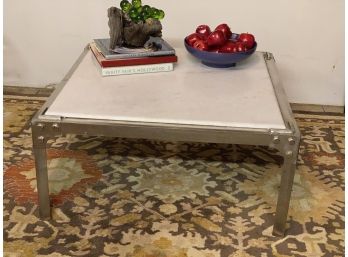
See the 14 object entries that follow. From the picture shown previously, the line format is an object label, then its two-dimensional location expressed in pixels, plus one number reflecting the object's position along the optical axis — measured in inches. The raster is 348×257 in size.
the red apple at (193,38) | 76.7
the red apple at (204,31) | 77.9
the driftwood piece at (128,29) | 71.0
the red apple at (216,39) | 73.8
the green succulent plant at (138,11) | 72.9
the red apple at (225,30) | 75.9
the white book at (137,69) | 71.4
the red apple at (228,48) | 74.5
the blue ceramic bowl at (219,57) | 72.8
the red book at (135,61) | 71.0
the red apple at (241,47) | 74.4
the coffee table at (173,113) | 59.6
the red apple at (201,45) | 74.6
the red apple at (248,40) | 75.2
